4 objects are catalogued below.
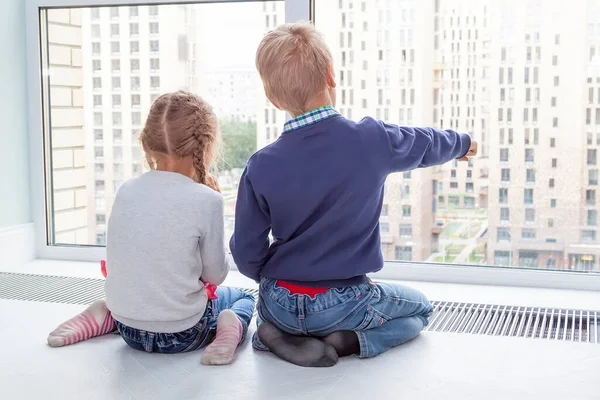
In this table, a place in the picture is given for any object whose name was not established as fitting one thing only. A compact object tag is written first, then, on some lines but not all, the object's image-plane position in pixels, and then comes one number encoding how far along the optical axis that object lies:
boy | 1.94
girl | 1.95
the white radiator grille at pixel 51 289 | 2.57
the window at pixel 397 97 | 2.65
